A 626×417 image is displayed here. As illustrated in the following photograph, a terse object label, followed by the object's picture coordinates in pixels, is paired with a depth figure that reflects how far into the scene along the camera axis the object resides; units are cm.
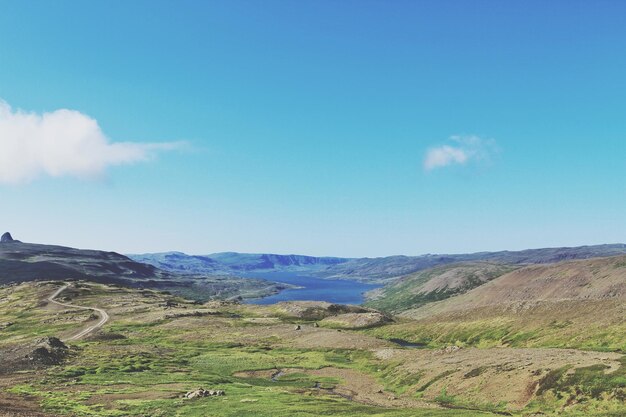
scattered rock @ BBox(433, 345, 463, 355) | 11975
